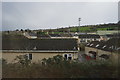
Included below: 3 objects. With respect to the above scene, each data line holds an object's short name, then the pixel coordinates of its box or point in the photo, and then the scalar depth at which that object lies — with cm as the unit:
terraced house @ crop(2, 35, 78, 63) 1222
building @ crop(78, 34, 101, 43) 4434
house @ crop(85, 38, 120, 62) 1921
